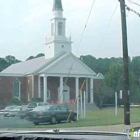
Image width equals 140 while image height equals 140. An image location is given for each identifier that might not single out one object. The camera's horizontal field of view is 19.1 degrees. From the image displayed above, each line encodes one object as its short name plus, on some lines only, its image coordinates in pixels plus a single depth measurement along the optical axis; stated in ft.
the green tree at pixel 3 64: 252.07
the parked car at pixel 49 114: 88.33
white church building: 189.98
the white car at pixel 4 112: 95.12
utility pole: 72.90
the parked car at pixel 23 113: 95.74
